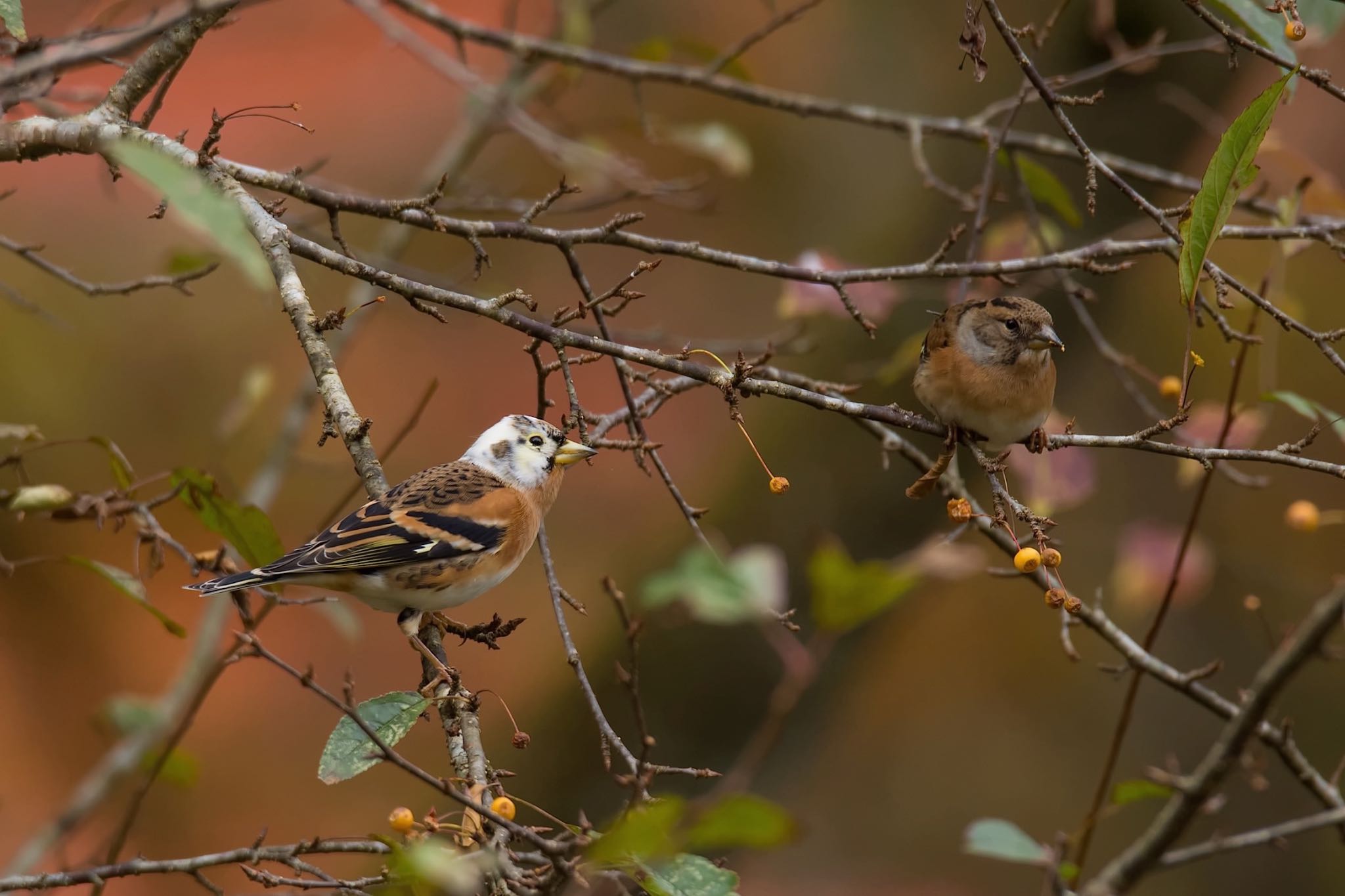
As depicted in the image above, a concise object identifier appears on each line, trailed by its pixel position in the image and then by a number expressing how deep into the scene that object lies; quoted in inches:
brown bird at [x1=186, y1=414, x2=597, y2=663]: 224.8
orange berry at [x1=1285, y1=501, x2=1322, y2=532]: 214.5
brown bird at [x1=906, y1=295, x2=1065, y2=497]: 227.3
